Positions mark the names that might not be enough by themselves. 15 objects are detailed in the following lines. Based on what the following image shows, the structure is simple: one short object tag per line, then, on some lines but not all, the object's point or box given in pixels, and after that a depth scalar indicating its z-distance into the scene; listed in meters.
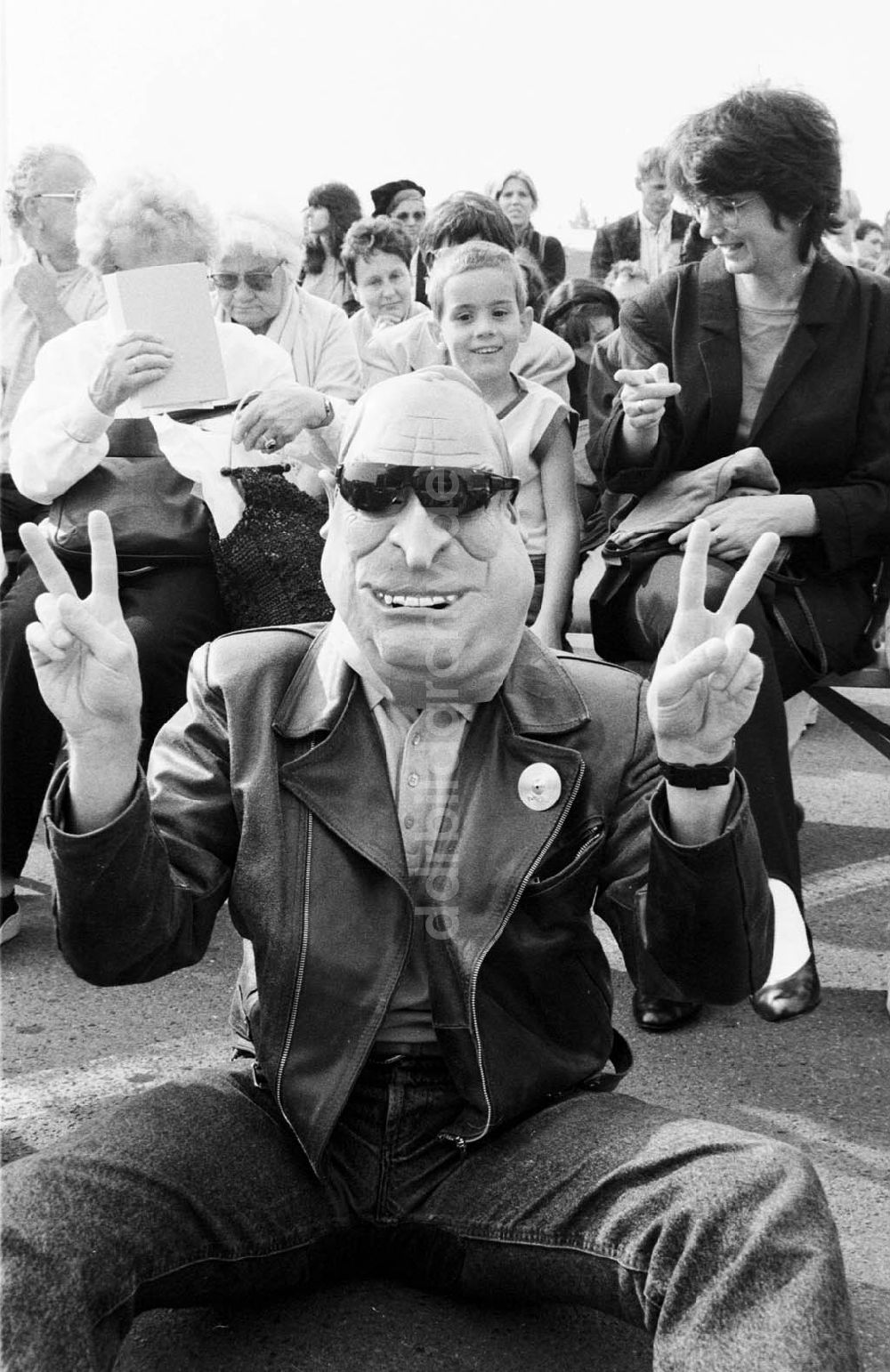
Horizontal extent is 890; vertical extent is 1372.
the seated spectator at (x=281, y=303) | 4.38
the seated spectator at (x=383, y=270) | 5.54
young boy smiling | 3.79
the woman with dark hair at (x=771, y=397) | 3.43
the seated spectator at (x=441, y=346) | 4.16
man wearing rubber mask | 1.85
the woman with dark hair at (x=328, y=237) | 6.70
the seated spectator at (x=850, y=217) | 6.42
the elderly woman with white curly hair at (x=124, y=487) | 3.57
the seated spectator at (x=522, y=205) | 6.98
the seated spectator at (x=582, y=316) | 5.26
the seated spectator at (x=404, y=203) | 6.88
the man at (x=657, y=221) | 6.11
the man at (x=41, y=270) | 4.42
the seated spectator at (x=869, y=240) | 10.94
